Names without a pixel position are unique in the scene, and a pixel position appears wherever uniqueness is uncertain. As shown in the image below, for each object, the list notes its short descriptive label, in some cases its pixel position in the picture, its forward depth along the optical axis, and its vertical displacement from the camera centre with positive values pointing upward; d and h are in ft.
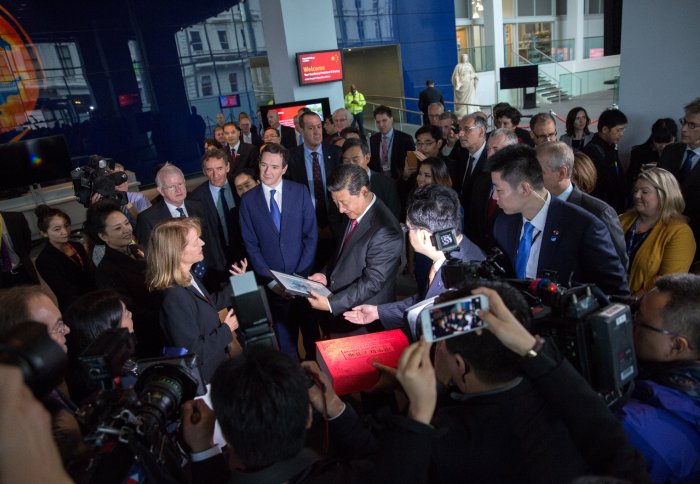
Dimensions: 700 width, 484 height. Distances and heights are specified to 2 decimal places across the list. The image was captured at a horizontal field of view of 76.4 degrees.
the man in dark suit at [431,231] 7.32 -2.35
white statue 43.96 -0.44
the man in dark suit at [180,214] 11.30 -2.43
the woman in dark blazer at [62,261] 10.56 -2.99
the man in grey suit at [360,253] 8.54 -2.99
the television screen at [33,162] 25.25 -1.40
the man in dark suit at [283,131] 23.52 -1.47
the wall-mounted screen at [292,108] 23.81 -0.42
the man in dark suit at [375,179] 13.01 -2.48
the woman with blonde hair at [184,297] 7.30 -2.88
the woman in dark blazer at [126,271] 8.59 -2.88
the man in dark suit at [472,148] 12.87 -2.01
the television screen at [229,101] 38.11 +0.71
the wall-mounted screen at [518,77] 36.99 -0.59
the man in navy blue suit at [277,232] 11.21 -3.08
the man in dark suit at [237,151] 19.11 -1.83
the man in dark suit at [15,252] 13.12 -3.22
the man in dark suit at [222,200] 13.09 -2.53
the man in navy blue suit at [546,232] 6.89 -2.58
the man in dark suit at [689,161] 10.16 -2.73
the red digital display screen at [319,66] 26.66 +1.79
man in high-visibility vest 37.29 -0.85
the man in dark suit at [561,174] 8.46 -2.01
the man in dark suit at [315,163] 15.10 -2.15
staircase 57.15 -3.13
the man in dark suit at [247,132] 25.25 -1.34
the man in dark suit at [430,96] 34.37 -1.01
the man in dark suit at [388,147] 18.33 -2.36
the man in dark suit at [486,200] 11.28 -3.06
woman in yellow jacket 8.28 -3.31
